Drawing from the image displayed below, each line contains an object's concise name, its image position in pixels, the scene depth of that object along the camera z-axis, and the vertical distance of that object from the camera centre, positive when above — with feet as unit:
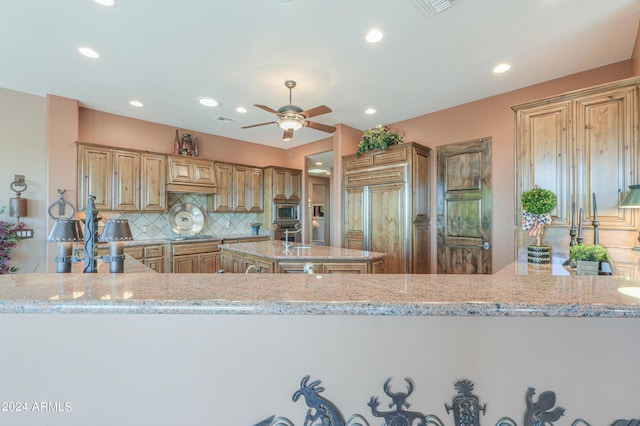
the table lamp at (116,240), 4.94 -0.41
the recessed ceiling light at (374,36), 7.73 +5.10
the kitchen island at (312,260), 10.23 -1.63
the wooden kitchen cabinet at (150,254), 13.41 -1.85
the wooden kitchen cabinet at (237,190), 17.25 +1.74
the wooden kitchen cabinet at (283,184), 18.89 +2.27
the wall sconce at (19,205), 10.97 +0.44
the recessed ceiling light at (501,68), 9.56 +5.16
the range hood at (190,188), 15.18 +1.58
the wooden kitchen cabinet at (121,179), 12.51 +1.82
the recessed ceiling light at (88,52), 8.54 +5.10
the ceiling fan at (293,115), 10.02 +3.68
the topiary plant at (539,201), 7.67 +0.44
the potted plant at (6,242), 10.38 -0.96
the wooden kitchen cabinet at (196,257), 14.66 -2.22
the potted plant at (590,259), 6.04 -0.92
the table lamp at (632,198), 6.22 +0.42
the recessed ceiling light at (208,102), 12.30 +5.15
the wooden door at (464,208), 12.22 +0.41
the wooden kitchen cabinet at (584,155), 7.07 +1.70
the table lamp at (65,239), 4.93 -0.40
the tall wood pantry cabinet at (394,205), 12.92 +0.56
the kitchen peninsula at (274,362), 2.36 -1.26
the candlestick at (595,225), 7.21 -0.21
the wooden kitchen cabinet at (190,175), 15.16 +2.37
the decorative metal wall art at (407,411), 2.36 -1.67
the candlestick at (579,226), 7.37 -0.24
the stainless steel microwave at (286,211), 18.97 +0.38
